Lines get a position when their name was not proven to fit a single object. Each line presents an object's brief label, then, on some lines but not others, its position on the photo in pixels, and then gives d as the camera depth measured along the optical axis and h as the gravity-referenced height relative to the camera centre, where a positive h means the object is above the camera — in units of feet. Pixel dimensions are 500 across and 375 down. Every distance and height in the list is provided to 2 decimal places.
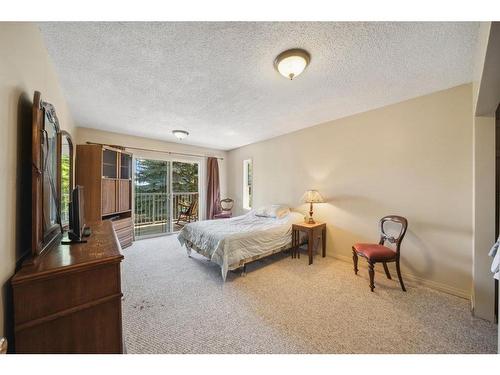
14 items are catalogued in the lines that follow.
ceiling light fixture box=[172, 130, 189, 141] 11.74 +3.45
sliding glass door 15.46 -0.75
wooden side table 9.68 -2.59
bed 8.07 -2.44
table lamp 10.30 -0.57
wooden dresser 2.81 -1.91
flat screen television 4.50 -0.76
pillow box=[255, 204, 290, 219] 11.75 -1.59
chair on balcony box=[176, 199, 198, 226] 17.29 -2.36
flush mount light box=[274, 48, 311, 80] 5.12 +3.57
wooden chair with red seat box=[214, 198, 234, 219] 17.61 -1.85
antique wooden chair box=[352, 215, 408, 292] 7.17 -2.56
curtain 17.25 -0.45
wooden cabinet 10.09 +0.41
